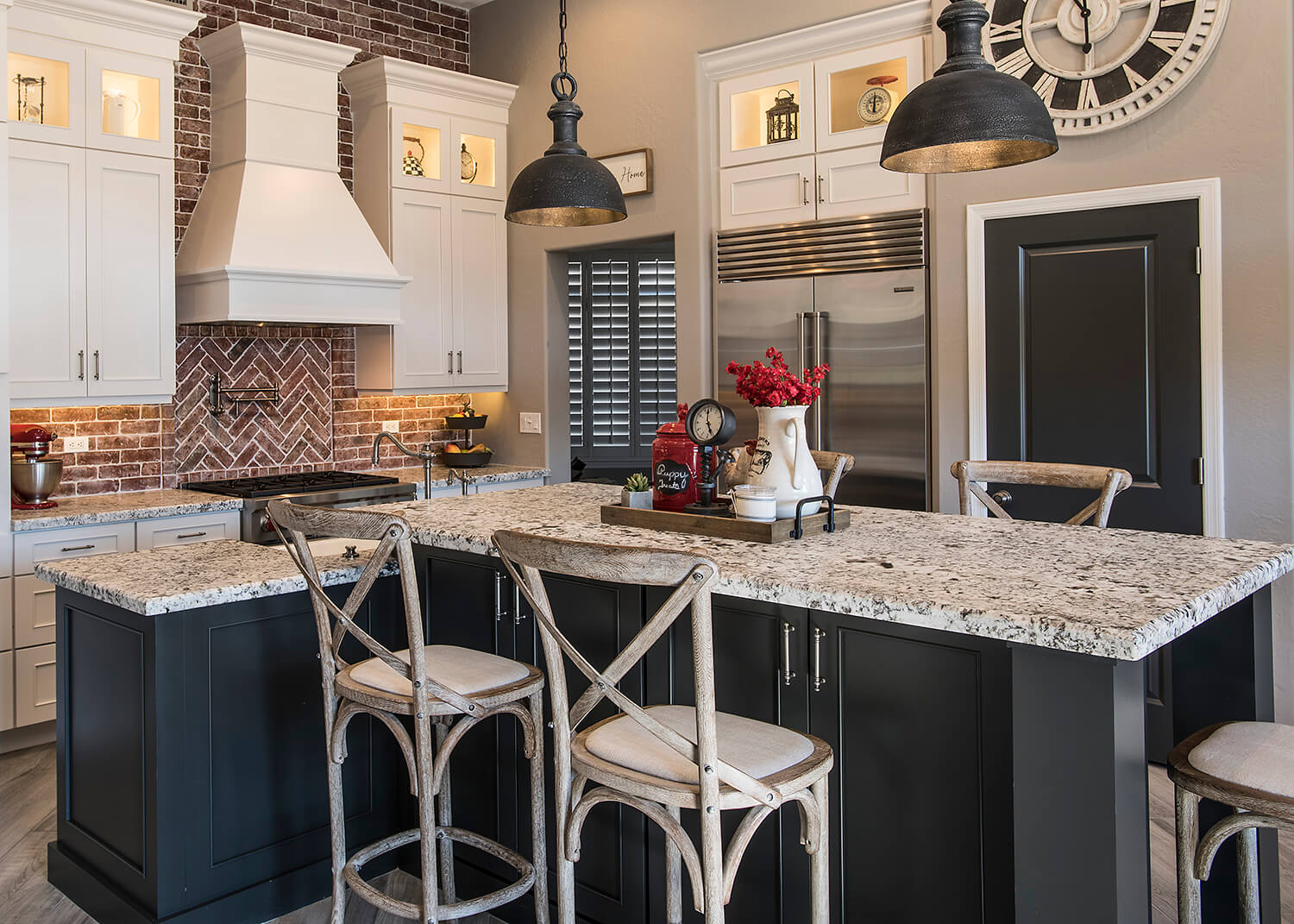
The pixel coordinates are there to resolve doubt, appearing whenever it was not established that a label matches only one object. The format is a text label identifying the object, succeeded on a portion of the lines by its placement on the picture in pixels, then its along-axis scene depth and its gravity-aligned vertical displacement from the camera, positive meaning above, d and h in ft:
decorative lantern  15.52 +5.16
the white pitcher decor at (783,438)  8.09 +0.19
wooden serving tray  7.69 -0.48
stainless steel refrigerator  14.34 +1.95
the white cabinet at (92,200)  13.64 +3.67
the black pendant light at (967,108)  7.36 +2.54
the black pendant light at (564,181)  10.05 +2.77
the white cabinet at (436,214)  17.74 +4.45
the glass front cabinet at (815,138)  14.56 +4.81
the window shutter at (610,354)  19.99 +2.14
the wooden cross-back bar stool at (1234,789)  5.41 -1.75
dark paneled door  12.05 +1.25
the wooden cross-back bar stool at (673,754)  5.27 -1.63
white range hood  15.29 +3.99
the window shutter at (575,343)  19.94 +2.34
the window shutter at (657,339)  19.99 +2.39
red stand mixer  13.78 +0.01
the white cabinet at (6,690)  12.90 -2.73
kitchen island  5.21 -1.57
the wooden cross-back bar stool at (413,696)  7.07 -1.63
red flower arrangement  8.11 +0.59
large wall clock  11.80 +4.84
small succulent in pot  8.87 -0.25
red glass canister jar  8.71 -0.04
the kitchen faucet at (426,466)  16.13 +0.00
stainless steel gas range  15.03 -0.36
